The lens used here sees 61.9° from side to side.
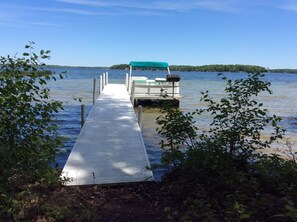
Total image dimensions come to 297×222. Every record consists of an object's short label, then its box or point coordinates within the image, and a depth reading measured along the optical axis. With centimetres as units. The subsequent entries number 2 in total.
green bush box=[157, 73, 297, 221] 265
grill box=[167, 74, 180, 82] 1466
